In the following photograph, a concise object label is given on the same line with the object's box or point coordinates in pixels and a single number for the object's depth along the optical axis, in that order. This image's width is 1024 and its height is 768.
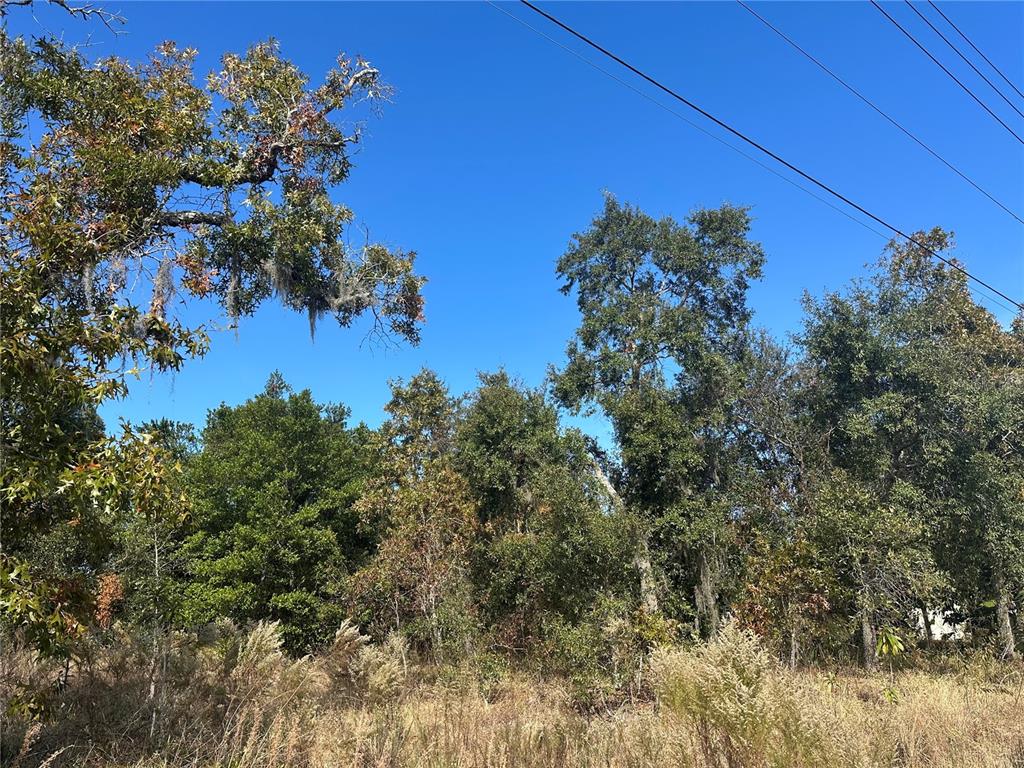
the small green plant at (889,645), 7.38
